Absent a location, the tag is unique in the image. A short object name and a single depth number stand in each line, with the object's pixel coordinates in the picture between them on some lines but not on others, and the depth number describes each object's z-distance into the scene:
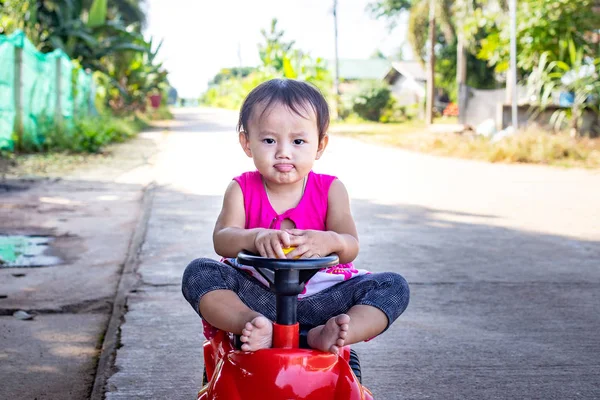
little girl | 1.93
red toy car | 1.68
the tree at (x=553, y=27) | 14.20
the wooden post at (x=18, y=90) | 10.03
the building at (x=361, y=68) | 71.38
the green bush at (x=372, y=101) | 32.78
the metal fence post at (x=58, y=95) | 12.06
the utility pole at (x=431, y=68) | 26.50
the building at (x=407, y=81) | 48.84
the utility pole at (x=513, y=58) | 13.19
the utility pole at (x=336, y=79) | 31.08
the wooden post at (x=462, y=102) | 19.45
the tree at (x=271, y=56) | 26.30
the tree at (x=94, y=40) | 14.71
